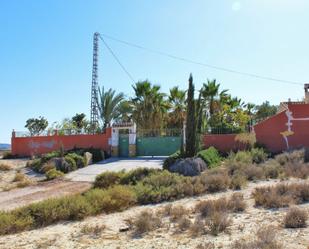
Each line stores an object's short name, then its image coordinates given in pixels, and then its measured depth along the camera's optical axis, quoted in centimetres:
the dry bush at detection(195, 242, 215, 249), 650
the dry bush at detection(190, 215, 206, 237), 758
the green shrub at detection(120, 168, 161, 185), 1580
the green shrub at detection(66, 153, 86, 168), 2455
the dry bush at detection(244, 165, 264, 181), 1493
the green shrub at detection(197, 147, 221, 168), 1955
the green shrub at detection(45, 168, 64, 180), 2108
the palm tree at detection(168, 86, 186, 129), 3819
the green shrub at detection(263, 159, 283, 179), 1524
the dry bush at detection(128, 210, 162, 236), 821
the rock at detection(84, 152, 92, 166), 2574
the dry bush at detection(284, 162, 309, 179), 1441
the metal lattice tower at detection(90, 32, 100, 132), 3850
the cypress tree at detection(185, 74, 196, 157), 1950
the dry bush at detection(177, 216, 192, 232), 808
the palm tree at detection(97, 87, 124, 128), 3828
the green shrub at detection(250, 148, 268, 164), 2108
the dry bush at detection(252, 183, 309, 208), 973
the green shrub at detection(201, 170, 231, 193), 1307
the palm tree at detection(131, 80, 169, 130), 3556
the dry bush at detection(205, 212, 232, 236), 759
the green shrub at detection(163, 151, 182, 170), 1883
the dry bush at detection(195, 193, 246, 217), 929
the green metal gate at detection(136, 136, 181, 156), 2892
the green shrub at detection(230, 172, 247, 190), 1320
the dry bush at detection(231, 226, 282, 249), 590
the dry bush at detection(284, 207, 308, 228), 757
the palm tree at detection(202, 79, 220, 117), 3840
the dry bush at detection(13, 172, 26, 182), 2094
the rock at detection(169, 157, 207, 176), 1714
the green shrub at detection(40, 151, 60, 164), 2538
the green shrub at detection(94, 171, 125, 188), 1598
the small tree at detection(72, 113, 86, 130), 5270
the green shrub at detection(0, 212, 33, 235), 906
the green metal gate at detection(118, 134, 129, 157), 3027
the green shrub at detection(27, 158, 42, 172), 2456
